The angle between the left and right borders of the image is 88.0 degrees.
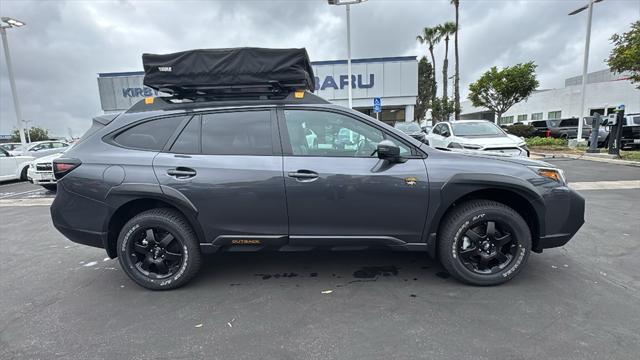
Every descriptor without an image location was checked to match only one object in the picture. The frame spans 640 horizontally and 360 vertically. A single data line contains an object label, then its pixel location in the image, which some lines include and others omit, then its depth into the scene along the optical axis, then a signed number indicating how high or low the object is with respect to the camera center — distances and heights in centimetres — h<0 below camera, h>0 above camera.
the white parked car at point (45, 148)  1464 -5
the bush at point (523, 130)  2300 -26
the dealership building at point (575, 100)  3222 +260
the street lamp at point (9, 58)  1593 +454
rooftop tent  314 +67
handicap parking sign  1527 +130
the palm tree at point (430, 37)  3862 +1106
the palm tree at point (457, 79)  2968 +452
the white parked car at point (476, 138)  866 -27
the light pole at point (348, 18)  1204 +472
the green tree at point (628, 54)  1141 +239
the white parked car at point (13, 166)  1170 -64
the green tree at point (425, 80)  5088 +768
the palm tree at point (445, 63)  3673 +738
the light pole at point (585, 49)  1552 +352
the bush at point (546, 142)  1654 -83
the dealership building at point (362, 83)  2367 +387
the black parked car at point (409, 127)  1507 +19
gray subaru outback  291 -49
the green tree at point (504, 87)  2467 +314
